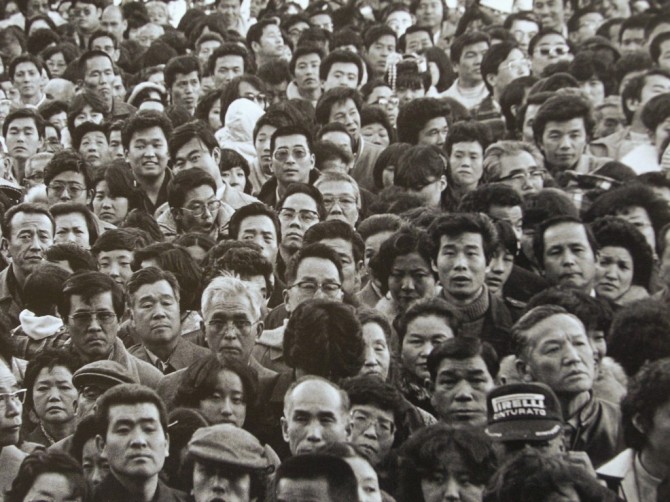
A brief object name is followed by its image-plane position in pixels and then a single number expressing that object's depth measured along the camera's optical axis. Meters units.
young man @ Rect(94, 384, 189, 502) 4.75
